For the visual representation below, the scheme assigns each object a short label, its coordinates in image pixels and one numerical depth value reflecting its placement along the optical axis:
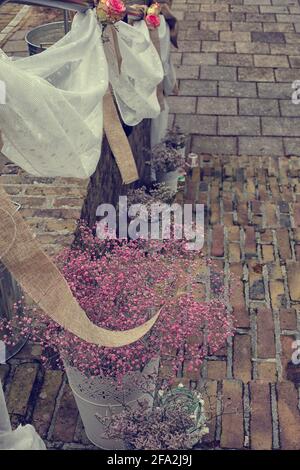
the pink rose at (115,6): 3.12
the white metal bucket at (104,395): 2.71
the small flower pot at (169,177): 5.63
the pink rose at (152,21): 4.29
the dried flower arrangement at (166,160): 5.60
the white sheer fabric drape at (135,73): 3.77
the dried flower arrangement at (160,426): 2.53
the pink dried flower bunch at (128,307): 2.66
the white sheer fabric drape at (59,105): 2.27
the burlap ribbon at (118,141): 3.62
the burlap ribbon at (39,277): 2.21
